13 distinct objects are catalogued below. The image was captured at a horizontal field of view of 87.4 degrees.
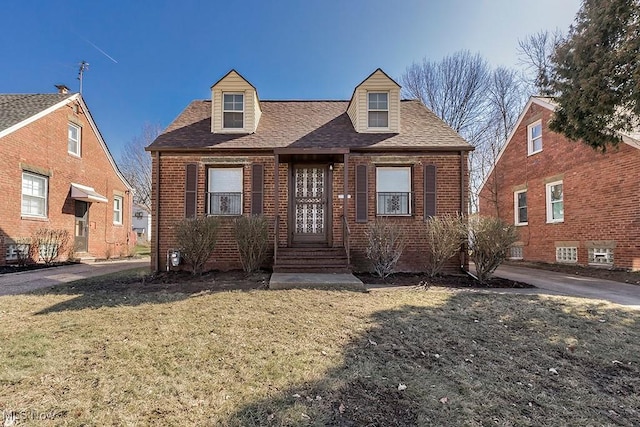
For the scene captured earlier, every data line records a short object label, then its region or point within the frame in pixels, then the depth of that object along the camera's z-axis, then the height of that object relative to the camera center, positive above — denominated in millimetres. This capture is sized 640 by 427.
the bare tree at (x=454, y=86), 21531 +9199
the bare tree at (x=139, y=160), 31797 +6244
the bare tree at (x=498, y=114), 20391 +6873
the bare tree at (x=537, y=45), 16812 +9153
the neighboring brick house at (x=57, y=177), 10445 +1788
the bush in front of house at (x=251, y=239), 7762 -333
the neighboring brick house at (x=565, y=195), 9828 +1060
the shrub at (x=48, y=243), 11242 -633
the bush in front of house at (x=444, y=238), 7719 -310
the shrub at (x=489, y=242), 7383 -383
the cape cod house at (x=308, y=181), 8812 +1192
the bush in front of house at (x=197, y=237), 7594 -287
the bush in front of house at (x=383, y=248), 7945 -557
